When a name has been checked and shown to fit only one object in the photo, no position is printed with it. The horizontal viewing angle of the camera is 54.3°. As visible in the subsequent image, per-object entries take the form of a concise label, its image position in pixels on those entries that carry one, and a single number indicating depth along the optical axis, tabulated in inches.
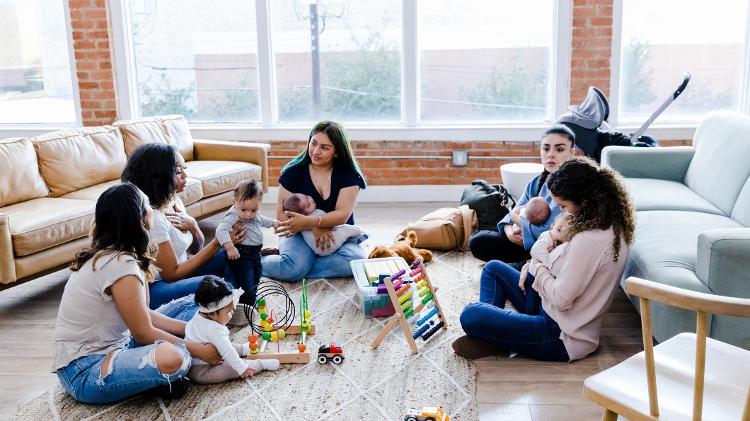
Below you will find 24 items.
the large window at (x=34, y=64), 252.4
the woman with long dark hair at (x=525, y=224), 146.4
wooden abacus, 128.0
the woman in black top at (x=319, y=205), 163.6
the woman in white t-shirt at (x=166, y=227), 135.6
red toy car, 126.0
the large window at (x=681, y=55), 232.7
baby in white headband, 113.7
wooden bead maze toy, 125.7
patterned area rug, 110.0
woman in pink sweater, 113.5
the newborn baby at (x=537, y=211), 143.6
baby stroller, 191.9
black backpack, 190.7
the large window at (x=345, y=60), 239.9
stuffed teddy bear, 170.7
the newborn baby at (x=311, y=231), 164.9
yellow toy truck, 101.5
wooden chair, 66.8
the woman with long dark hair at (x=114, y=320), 105.2
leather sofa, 154.5
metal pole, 243.3
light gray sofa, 109.9
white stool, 208.5
